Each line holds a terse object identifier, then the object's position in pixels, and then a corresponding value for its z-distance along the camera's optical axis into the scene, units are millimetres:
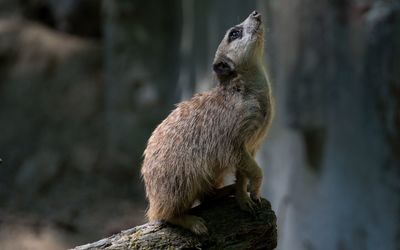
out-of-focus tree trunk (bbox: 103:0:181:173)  11562
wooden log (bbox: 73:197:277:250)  4141
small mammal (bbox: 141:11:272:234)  4375
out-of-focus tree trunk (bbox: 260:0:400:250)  7055
